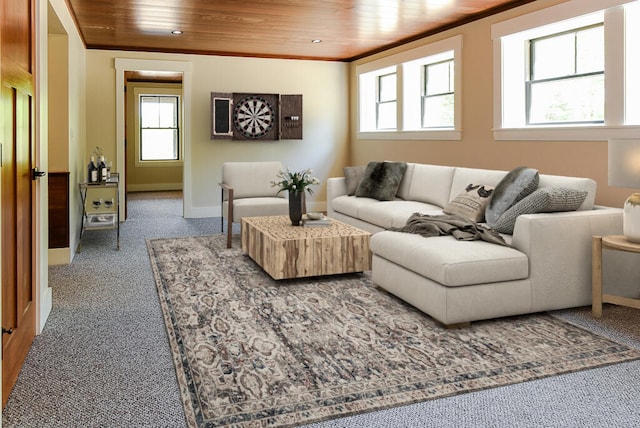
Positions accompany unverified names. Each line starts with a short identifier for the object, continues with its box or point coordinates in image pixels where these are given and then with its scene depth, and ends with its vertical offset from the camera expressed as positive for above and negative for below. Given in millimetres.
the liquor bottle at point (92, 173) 5801 +199
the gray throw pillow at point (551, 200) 3449 -59
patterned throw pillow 4266 -92
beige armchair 5824 +18
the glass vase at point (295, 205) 4621 -115
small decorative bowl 4730 -214
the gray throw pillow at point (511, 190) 3909 +9
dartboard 7977 +1116
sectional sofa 3102 -446
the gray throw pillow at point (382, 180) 5863 +124
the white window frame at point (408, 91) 5965 +1342
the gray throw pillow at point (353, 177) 6379 +169
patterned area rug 2252 -816
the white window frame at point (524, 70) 4031 +1022
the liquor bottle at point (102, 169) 5867 +244
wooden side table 3209 -522
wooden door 2297 +28
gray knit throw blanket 3500 -251
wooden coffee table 4090 -458
